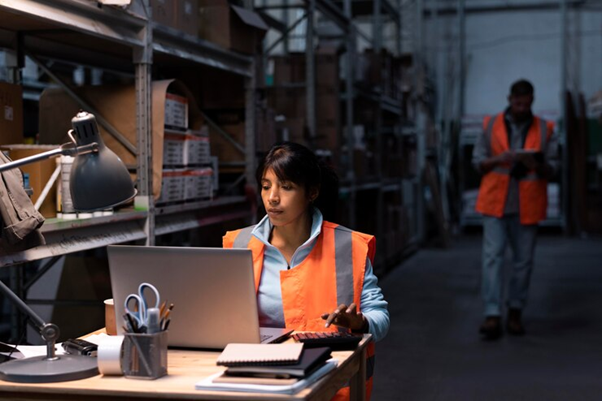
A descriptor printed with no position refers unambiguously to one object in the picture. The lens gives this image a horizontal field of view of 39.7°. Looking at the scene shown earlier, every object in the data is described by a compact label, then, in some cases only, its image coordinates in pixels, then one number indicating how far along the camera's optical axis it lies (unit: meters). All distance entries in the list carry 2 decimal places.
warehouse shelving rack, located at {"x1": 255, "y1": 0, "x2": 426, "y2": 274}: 6.68
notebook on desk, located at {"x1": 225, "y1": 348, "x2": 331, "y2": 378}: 1.80
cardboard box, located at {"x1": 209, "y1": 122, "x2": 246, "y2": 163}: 5.11
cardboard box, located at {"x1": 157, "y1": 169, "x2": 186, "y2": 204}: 3.96
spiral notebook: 1.83
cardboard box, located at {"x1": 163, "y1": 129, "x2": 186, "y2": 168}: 3.98
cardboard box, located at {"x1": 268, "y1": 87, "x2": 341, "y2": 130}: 7.08
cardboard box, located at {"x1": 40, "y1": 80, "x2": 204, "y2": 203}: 3.88
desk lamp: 1.80
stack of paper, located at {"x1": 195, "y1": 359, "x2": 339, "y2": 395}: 1.74
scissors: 1.93
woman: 2.47
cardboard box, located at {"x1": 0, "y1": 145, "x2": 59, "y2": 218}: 3.21
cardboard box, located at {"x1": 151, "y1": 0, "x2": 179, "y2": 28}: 3.81
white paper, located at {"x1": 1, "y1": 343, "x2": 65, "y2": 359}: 2.15
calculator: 2.09
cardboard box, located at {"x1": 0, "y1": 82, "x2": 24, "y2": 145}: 3.41
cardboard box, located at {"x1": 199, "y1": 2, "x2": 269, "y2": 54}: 4.58
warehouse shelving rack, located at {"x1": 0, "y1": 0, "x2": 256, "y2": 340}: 3.05
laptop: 2.01
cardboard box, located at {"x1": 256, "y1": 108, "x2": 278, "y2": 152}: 5.17
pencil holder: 1.88
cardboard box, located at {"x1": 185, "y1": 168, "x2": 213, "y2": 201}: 4.27
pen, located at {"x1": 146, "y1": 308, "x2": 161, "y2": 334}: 1.90
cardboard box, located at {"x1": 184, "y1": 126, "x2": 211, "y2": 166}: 4.25
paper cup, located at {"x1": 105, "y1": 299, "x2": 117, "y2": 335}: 2.34
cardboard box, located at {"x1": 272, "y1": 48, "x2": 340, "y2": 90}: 7.11
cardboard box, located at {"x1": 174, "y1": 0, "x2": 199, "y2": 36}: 4.08
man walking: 5.59
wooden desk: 1.77
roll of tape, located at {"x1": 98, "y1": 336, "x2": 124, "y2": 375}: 1.90
